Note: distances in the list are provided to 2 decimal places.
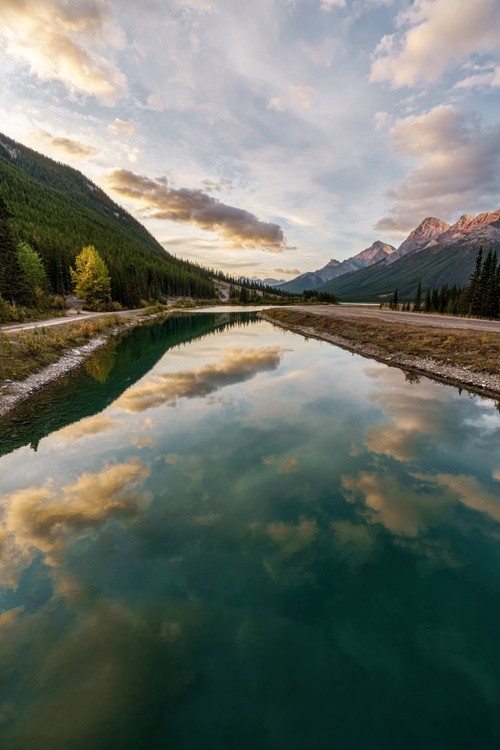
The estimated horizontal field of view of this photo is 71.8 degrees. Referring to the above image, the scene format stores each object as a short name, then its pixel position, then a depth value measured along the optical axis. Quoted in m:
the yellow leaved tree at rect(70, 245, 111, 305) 95.31
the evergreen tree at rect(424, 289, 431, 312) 119.36
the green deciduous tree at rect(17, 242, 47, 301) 80.25
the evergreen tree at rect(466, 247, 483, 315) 88.44
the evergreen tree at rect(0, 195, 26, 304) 58.12
